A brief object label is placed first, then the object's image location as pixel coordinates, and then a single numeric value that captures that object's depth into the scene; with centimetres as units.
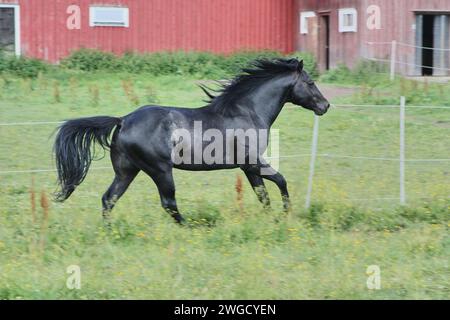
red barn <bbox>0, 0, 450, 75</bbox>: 2350
